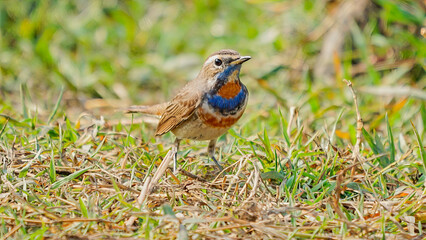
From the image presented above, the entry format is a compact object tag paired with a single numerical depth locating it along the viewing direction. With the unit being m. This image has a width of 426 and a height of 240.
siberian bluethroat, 9.68
